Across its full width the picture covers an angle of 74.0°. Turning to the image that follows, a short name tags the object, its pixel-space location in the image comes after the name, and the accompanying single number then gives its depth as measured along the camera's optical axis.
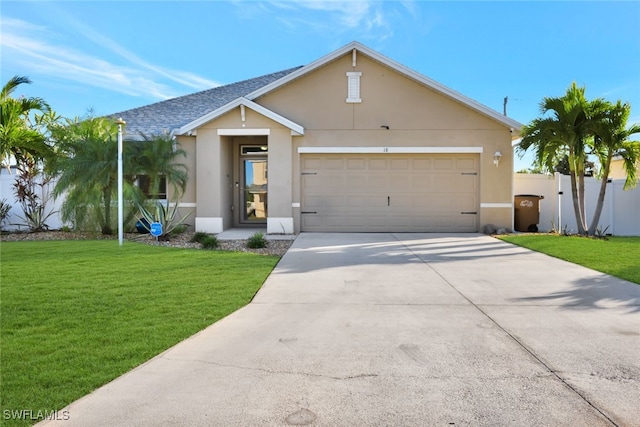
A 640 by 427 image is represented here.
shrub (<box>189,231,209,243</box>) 11.07
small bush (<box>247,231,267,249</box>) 10.48
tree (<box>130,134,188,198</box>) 12.36
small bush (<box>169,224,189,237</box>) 12.38
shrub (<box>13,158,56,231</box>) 13.70
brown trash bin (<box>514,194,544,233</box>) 14.51
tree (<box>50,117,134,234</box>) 11.38
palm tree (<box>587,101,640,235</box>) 11.64
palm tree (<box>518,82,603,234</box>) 11.96
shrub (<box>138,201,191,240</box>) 11.64
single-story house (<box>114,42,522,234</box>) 13.64
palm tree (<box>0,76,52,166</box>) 12.70
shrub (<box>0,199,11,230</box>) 14.02
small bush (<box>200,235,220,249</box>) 10.30
